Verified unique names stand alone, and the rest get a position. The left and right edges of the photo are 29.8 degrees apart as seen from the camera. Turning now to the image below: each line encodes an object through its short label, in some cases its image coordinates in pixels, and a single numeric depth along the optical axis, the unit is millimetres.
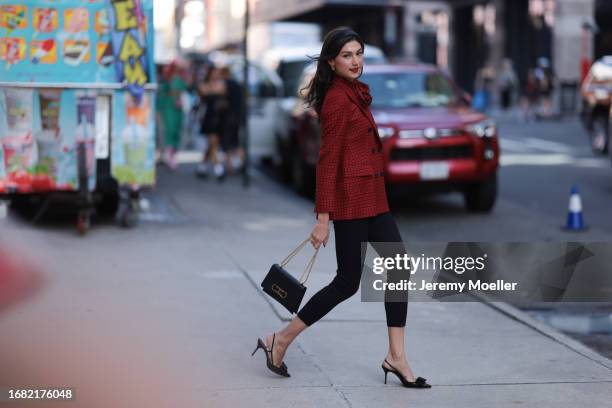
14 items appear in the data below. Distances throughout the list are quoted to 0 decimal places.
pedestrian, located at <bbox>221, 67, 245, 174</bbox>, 17000
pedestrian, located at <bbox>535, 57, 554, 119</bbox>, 33344
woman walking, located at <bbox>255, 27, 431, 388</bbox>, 5621
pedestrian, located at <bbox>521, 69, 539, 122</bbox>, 33781
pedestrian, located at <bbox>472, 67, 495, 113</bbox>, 35472
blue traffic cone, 12047
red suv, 12867
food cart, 10766
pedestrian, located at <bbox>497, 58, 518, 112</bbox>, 36812
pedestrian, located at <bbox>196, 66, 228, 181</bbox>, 16781
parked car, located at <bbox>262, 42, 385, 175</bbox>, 16703
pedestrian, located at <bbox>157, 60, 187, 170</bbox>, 17797
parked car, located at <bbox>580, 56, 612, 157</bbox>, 22312
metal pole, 15453
